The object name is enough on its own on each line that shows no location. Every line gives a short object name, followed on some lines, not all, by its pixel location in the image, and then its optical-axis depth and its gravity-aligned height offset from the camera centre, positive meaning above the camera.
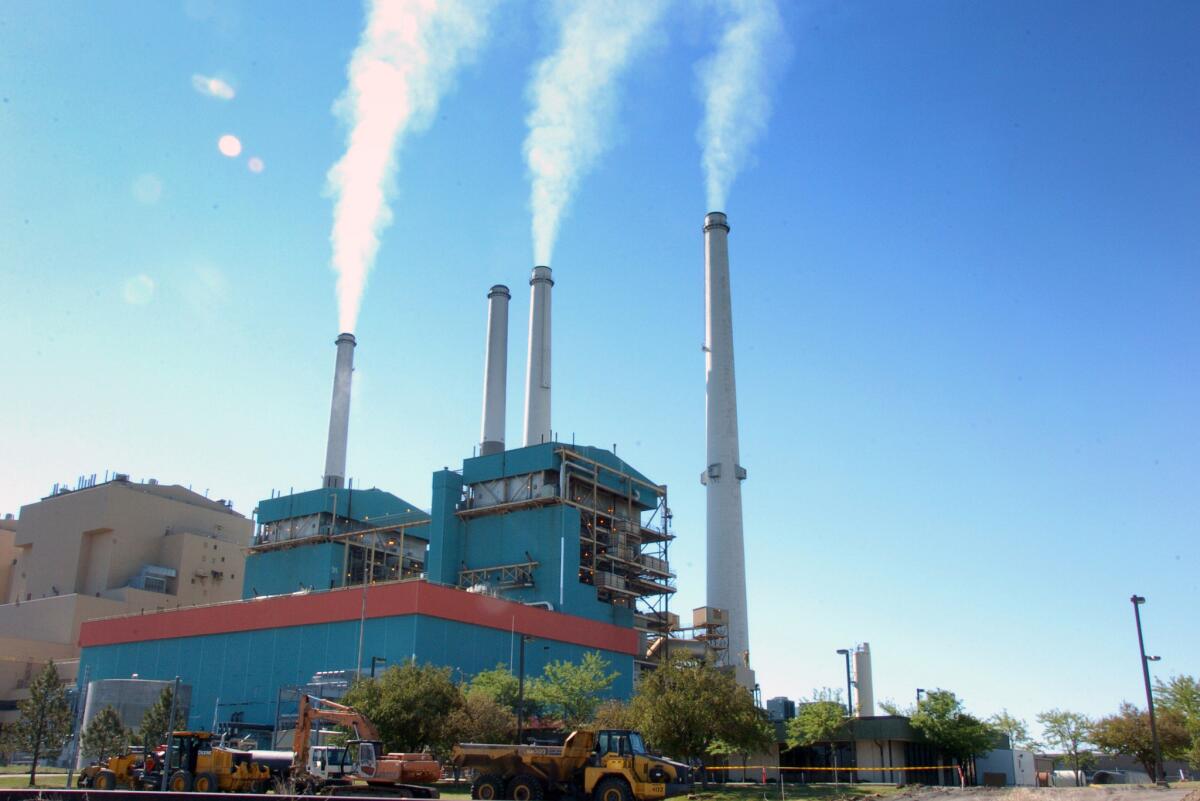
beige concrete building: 90.00 +14.59
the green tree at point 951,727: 43.38 +0.03
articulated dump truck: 26.11 -1.10
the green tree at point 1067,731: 62.88 -0.14
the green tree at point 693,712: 36.34 +0.47
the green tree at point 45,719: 44.88 +0.10
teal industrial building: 57.53 +8.70
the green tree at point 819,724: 43.22 +0.12
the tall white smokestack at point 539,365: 82.12 +27.84
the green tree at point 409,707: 38.56 +0.61
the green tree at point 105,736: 46.84 -0.64
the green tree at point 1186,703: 46.10 +1.25
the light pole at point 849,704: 48.94 +1.07
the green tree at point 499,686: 49.28 +1.79
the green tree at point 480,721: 40.12 +0.12
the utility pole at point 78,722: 37.72 -0.04
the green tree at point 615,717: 38.79 +0.34
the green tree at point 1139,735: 50.69 -0.30
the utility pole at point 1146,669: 37.59 +2.14
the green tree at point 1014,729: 67.88 -0.04
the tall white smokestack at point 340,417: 87.38 +25.03
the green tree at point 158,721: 47.34 +0.04
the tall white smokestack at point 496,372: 81.44 +27.32
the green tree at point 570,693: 49.41 +1.47
